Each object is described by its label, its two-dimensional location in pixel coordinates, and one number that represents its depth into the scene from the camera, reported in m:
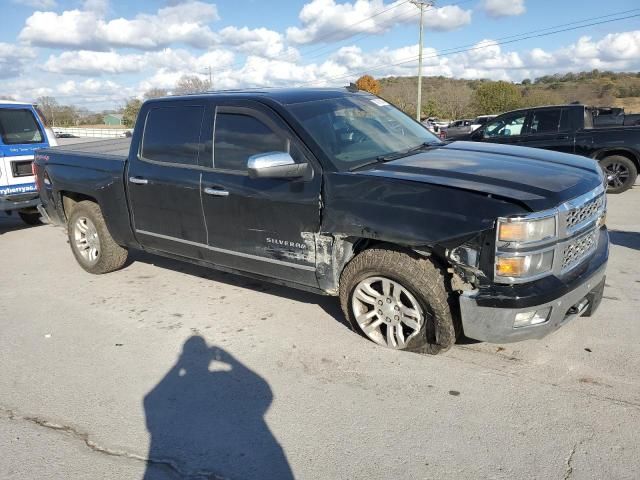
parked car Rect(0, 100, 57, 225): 8.09
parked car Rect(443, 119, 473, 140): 20.42
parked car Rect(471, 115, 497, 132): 26.97
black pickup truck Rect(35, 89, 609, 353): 3.22
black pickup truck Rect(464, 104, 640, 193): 9.71
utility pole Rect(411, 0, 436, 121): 39.03
